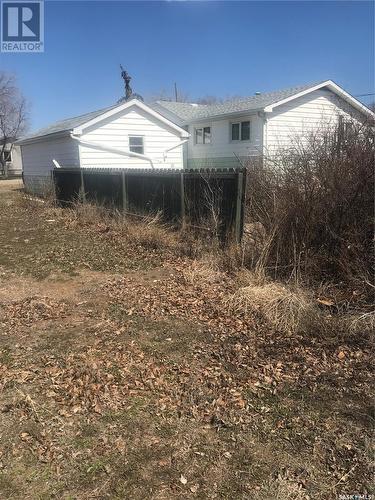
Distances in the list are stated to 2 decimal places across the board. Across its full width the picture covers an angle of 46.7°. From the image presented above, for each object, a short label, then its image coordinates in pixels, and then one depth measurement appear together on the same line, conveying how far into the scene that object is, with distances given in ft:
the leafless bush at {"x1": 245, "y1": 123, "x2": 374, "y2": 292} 17.42
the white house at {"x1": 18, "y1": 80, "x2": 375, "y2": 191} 54.24
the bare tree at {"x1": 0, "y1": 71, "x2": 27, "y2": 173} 158.40
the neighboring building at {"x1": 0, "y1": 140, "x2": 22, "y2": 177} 162.81
